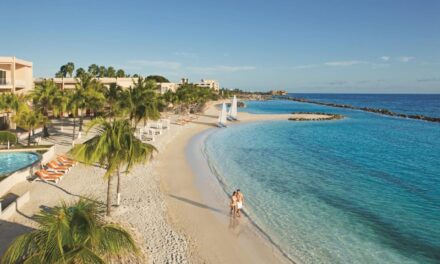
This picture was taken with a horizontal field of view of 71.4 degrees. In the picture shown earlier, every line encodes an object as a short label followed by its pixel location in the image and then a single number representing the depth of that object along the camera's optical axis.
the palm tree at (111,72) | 91.69
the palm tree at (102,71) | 91.69
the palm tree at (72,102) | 30.56
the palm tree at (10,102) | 29.60
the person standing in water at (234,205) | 15.19
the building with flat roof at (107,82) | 54.66
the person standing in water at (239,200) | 15.20
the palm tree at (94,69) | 90.25
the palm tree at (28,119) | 26.03
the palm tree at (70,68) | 87.38
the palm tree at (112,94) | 36.00
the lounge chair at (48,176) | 18.12
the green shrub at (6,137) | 26.34
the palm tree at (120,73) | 91.48
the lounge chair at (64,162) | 21.09
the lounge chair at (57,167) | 19.80
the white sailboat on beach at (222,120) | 50.97
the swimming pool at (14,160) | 20.64
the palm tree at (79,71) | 83.64
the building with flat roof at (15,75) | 36.12
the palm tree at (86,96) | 30.88
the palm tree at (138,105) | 24.59
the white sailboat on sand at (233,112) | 61.75
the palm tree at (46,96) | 30.79
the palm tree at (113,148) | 11.33
